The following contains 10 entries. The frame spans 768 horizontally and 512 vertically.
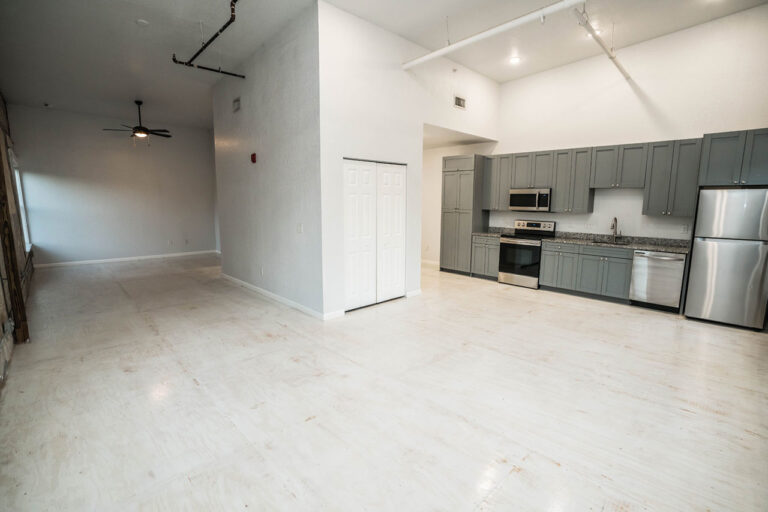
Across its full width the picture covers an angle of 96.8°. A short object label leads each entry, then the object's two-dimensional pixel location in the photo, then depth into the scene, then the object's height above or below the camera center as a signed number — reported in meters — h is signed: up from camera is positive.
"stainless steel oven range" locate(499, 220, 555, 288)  6.05 -0.77
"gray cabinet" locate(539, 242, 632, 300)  5.11 -0.93
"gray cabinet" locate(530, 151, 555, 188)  6.04 +0.74
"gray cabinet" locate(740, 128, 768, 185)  3.93 +0.60
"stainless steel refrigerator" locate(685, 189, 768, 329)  3.97 -0.57
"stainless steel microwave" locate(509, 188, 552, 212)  6.06 +0.20
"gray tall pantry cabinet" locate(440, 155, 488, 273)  6.71 +0.04
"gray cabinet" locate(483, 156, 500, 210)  6.75 +0.52
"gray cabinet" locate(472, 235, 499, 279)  6.55 -0.89
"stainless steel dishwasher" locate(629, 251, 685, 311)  4.63 -0.94
